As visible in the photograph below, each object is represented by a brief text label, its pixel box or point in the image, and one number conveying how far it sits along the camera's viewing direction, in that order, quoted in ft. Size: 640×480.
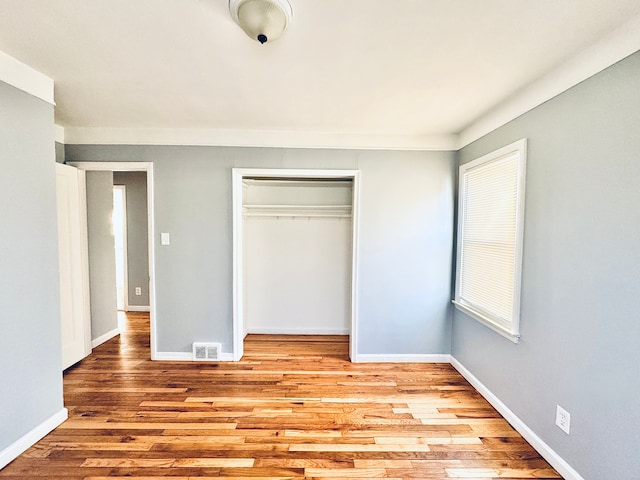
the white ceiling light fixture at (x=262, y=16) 4.02
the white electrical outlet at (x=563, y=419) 5.57
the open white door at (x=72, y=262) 9.24
